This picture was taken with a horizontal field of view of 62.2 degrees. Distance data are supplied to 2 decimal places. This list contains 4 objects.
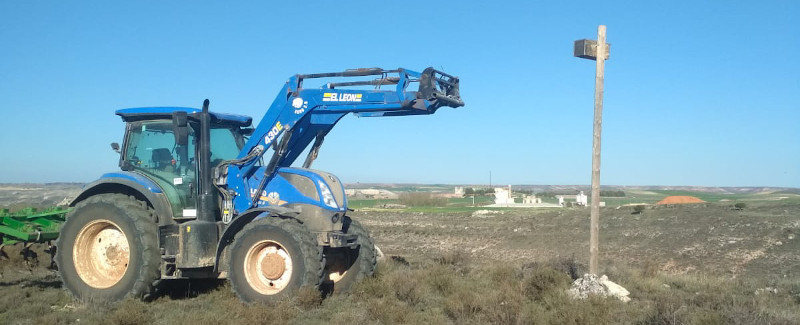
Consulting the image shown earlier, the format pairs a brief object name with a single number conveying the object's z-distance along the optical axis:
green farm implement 10.25
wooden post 10.40
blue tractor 9.07
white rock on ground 9.45
